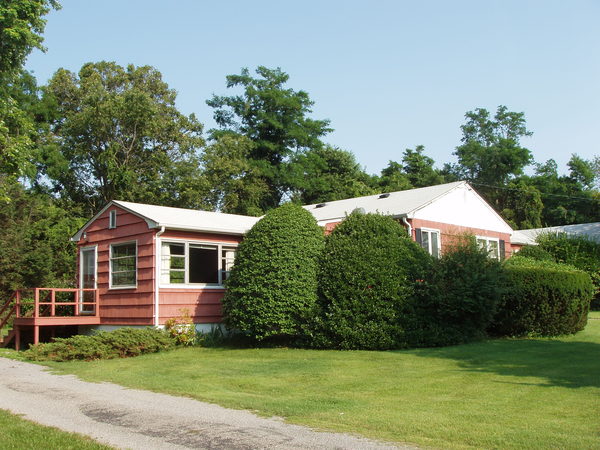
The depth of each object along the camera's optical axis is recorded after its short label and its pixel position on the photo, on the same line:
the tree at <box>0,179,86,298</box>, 28.66
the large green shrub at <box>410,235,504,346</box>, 15.34
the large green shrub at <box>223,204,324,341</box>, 15.58
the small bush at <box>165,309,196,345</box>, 17.06
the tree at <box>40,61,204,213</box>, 37.16
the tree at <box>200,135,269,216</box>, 39.84
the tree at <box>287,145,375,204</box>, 47.16
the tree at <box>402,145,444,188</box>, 54.94
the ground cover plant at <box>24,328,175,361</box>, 15.02
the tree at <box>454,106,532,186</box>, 61.09
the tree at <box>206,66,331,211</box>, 49.06
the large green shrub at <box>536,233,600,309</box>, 27.66
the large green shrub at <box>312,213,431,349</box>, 15.12
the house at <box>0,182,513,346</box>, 17.81
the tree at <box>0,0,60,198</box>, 19.44
